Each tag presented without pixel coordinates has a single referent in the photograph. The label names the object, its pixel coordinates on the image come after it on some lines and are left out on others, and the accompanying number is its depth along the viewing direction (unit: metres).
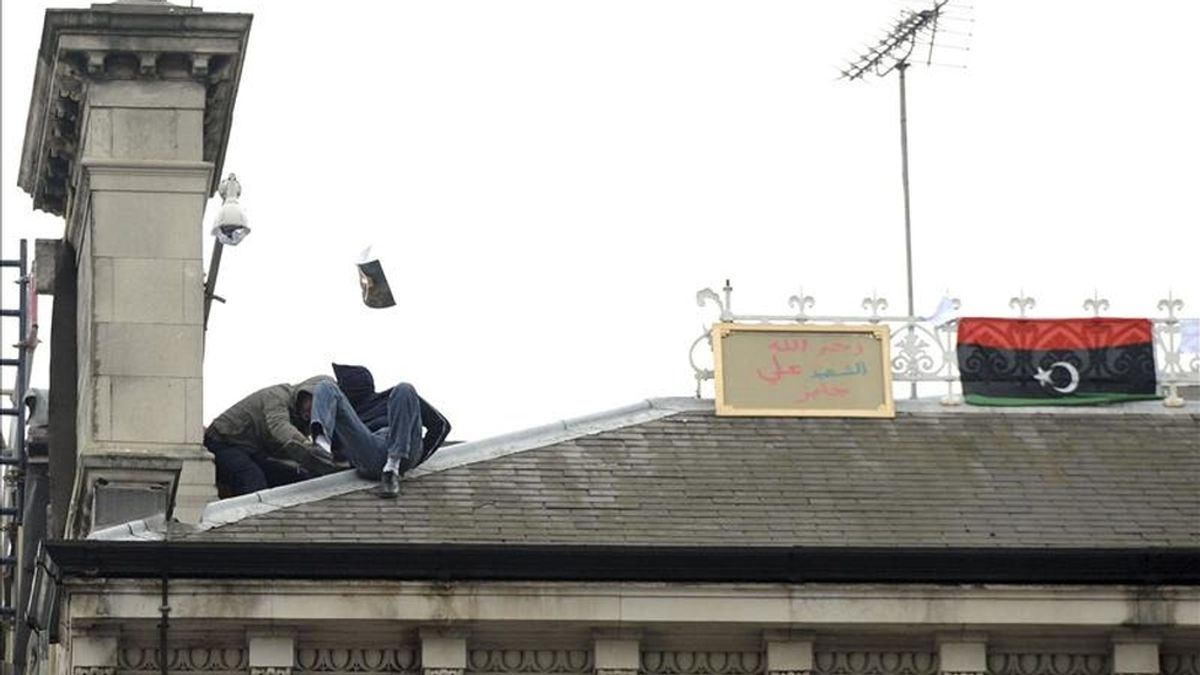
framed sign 35.12
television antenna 39.94
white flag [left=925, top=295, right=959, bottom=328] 35.94
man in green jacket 34.19
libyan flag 35.88
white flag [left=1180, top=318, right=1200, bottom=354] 36.19
